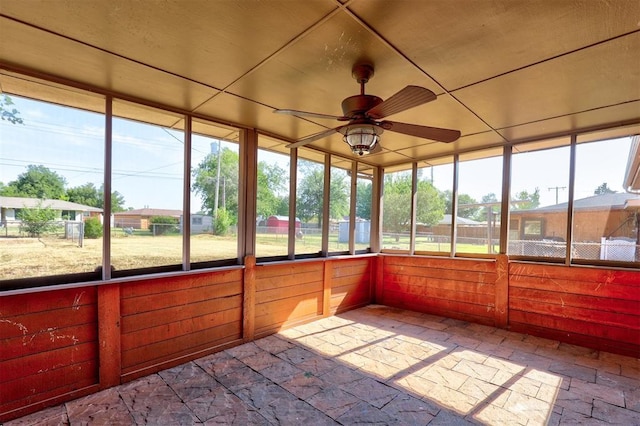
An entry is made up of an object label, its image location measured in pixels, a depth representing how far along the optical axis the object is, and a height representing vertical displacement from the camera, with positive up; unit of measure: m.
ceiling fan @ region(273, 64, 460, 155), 1.84 +0.54
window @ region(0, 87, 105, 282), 2.14 +0.13
